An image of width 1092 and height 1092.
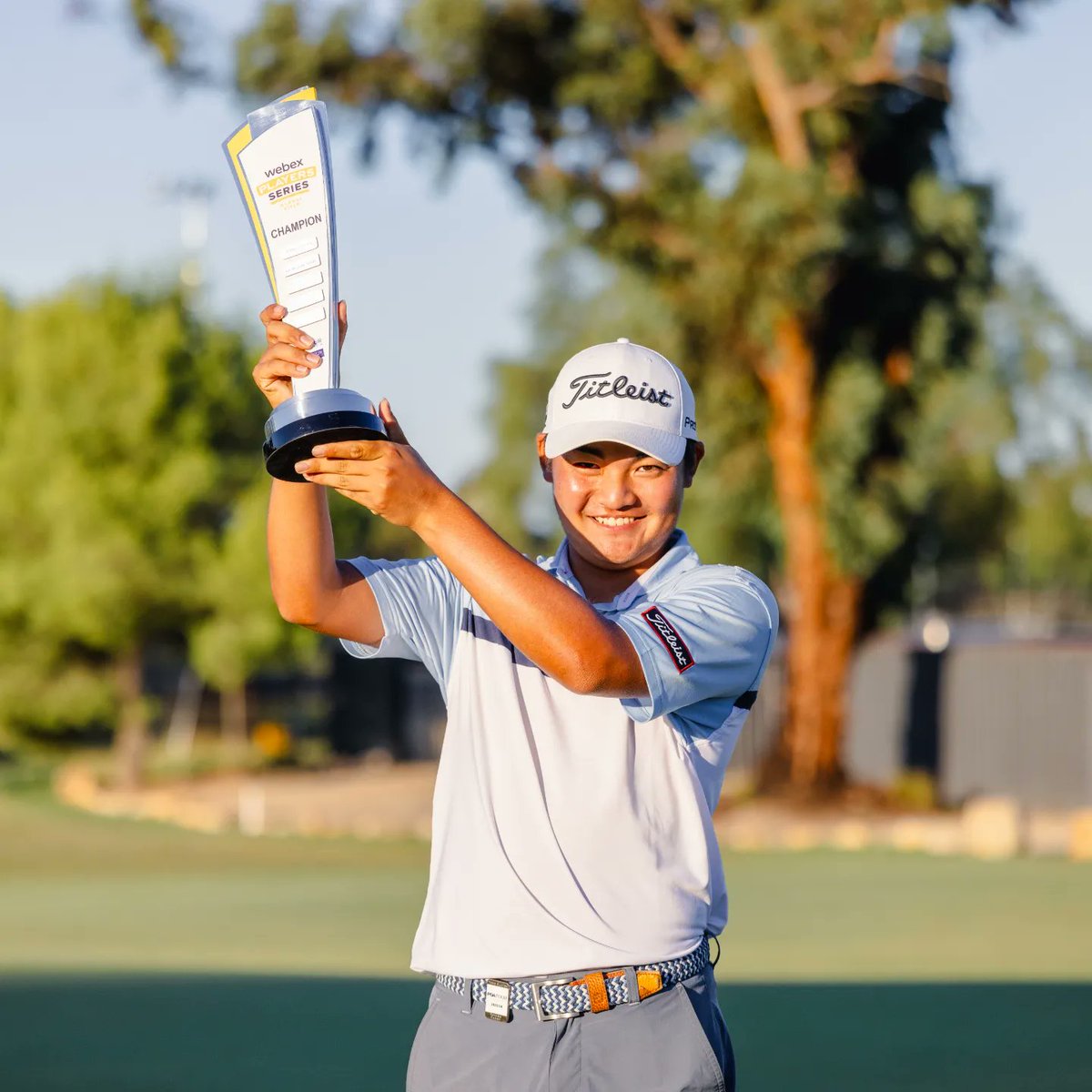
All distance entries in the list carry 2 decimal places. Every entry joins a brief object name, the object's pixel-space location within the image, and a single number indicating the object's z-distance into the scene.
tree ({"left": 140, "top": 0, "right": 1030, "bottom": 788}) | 22.81
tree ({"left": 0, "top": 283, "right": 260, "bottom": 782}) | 29.23
